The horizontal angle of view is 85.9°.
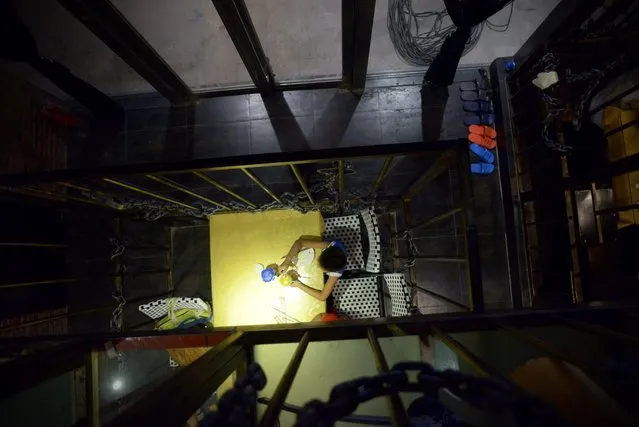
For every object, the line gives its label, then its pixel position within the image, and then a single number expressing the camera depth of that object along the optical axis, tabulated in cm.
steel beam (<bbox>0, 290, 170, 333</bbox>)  181
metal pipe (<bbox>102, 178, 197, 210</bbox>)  167
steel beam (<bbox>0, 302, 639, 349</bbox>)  127
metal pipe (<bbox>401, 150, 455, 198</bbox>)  149
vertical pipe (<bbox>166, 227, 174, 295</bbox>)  346
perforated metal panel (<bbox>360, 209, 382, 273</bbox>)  316
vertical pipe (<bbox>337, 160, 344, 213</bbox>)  171
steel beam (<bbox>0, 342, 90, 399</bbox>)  102
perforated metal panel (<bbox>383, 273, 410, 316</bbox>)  295
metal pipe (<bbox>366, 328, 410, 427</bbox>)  76
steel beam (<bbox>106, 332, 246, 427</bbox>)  73
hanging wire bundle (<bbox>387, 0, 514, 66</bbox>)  339
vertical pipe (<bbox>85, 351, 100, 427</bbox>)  135
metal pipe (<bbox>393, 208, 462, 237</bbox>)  165
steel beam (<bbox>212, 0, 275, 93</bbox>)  192
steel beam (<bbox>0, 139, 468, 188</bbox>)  140
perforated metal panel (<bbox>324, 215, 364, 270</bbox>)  338
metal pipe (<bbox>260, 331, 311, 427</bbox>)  75
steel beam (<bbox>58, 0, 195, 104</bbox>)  185
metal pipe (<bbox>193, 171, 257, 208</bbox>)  166
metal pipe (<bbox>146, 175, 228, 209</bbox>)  164
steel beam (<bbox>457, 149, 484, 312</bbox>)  142
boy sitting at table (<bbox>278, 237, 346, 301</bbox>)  289
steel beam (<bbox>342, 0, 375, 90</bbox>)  190
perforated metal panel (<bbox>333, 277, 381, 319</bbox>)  342
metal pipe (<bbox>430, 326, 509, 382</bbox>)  86
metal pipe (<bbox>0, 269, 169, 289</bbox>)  203
